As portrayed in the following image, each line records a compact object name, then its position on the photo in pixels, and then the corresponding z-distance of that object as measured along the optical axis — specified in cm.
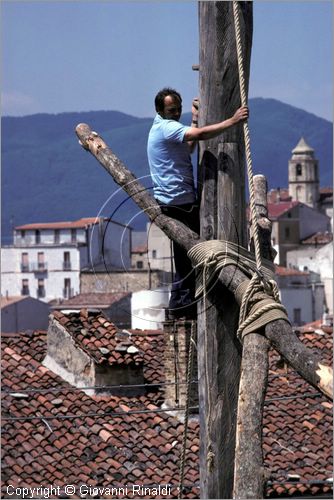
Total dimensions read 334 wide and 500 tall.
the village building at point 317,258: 10094
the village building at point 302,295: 9556
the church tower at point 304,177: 17125
